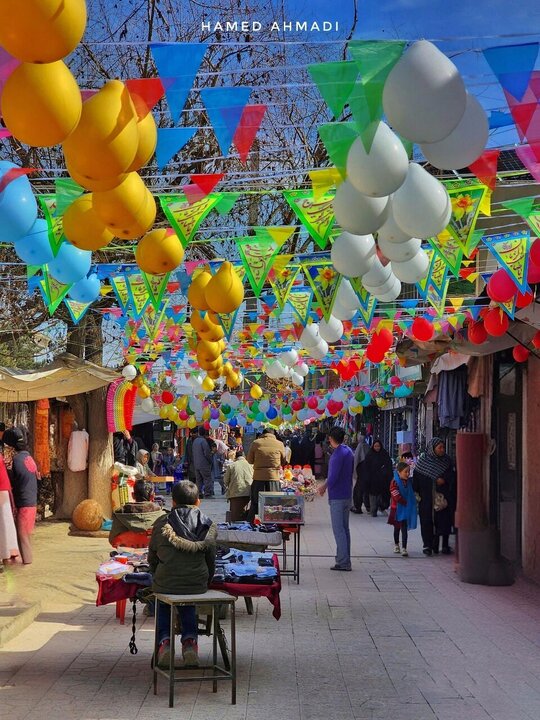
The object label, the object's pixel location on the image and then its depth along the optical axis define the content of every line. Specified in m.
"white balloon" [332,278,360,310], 10.34
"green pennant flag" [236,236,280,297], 9.34
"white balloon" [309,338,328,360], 13.16
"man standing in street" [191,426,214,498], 26.27
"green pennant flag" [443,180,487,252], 8.01
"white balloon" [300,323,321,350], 12.90
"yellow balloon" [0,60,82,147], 3.54
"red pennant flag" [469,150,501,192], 6.51
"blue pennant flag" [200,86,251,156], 5.66
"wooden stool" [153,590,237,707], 6.68
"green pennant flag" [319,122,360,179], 5.41
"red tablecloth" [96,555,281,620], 7.57
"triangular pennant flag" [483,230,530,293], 8.95
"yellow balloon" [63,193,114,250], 5.41
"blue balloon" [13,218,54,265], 7.29
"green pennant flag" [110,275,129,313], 11.03
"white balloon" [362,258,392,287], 8.09
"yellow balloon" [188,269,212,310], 8.44
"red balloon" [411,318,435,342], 13.00
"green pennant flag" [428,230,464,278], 8.85
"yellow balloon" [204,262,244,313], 8.16
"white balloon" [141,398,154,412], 26.18
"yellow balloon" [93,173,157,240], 4.79
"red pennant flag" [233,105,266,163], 5.91
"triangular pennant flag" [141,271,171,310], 9.79
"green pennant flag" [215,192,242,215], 8.03
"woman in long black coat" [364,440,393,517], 21.20
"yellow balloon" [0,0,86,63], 3.11
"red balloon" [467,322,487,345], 12.63
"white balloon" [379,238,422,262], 6.84
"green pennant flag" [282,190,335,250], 8.18
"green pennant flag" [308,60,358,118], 5.15
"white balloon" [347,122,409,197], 4.95
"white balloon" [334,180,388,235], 5.59
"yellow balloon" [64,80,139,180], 4.03
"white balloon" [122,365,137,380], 18.47
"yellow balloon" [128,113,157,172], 4.46
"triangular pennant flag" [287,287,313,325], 12.12
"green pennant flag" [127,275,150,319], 10.99
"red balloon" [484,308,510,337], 11.51
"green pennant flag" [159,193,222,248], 7.62
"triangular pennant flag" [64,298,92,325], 12.05
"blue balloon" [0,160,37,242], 5.82
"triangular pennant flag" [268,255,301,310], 10.97
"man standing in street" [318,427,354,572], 13.09
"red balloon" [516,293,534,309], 10.23
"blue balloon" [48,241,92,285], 7.82
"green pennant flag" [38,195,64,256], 7.46
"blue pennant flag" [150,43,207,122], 5.13
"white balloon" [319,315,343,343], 11.89
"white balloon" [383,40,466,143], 4.42
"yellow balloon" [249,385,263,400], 25.28
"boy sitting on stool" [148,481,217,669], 7.00
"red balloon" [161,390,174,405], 28.36
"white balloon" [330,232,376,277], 7.22
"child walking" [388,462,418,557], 14.95
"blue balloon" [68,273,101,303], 9.25
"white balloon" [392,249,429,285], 8.01
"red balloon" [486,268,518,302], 9.59
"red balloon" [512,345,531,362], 12.58
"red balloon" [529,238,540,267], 8.91
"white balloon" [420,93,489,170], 4.87
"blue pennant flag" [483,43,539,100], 5.05
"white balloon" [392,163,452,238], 5.76
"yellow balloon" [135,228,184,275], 6.71
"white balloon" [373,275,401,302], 8.87
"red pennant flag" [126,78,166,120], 4.79
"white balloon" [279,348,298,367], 16.69
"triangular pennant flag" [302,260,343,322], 10.52
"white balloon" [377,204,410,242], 6.19
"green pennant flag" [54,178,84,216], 7.07
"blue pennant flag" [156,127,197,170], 5.86
